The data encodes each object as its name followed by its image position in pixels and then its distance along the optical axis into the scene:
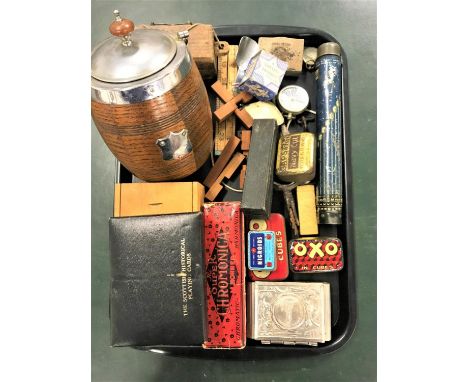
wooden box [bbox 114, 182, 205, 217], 0.51
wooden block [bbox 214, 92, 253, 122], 0.57
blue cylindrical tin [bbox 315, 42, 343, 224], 0.55
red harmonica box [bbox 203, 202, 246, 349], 0.50
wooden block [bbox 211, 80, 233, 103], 0.58
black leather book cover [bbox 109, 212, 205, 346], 0.46
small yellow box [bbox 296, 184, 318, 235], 0.55
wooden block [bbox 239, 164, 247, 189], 0.57
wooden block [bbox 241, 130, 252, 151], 0.57
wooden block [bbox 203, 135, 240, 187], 0.57
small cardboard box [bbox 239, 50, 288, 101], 0.55
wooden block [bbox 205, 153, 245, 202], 0.57
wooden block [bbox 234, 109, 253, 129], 0.57
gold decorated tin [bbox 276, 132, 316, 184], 0.53
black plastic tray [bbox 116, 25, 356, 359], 0.54
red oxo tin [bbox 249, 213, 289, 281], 0.54
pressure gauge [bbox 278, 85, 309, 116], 0.58
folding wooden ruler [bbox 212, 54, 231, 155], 0.58
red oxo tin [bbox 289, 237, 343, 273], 0.54
